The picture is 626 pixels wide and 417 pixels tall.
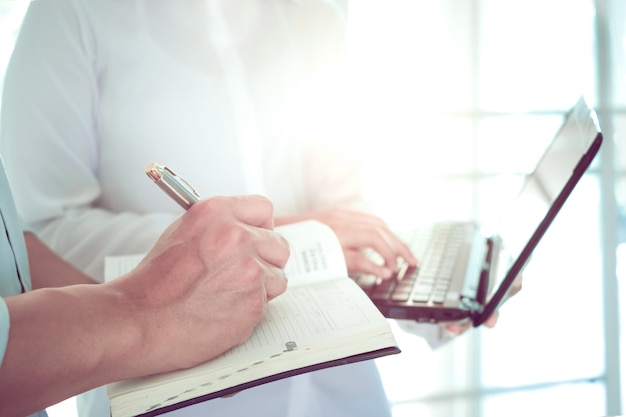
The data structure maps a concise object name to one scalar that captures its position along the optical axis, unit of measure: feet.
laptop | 2.07
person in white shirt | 2.35
